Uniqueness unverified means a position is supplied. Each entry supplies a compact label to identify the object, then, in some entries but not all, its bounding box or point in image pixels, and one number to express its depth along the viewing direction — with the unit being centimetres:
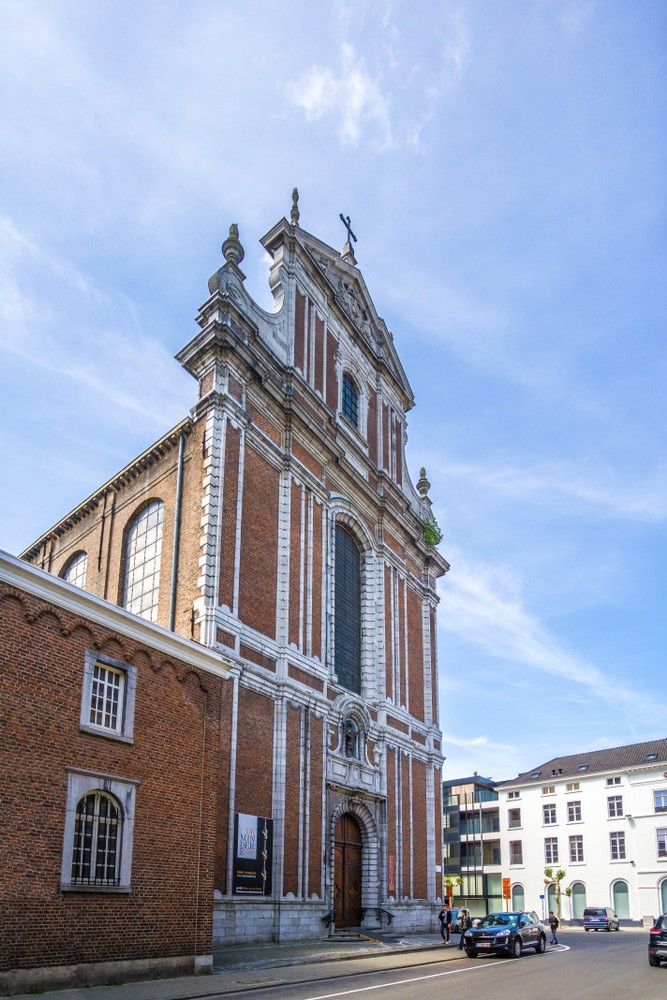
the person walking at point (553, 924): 3052
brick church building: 1490
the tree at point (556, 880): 6065
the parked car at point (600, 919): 4847
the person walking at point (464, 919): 3207
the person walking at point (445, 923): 2834
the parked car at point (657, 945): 2000
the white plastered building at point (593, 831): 5816
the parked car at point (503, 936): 2284
